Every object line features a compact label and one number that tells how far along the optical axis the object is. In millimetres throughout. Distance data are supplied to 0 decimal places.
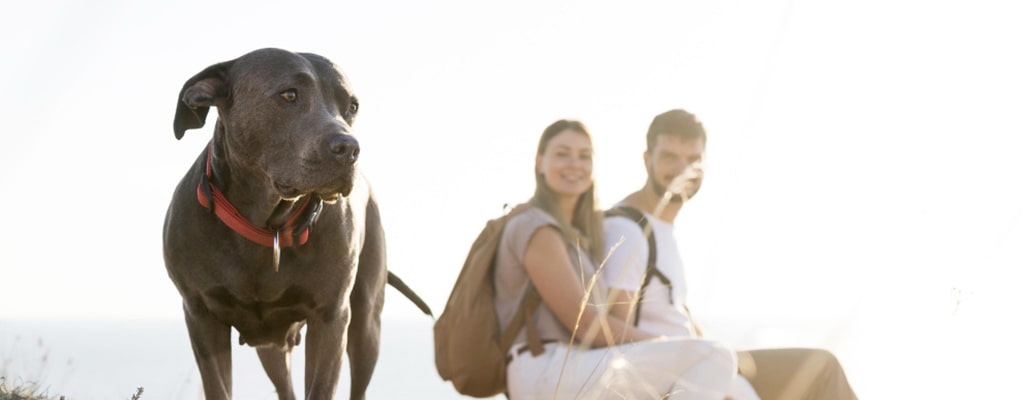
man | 4797
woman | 4395
